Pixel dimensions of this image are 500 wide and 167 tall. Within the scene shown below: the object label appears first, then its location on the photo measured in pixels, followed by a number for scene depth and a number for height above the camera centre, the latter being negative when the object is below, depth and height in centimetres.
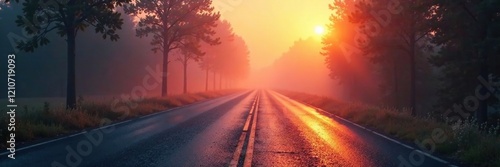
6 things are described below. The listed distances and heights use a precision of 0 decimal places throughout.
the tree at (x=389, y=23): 2365 +381
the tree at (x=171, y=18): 3287 +543
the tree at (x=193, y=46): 3531 +324
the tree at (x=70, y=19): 1650 +263
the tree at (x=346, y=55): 4234 +347
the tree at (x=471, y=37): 1750 +242
